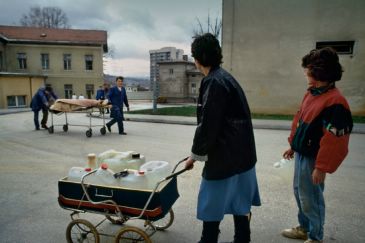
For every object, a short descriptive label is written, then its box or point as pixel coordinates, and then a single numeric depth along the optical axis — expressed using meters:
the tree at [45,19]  45.91
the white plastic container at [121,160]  3.27
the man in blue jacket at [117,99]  10.38
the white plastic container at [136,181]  2.87
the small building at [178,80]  47.03
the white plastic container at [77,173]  3.06
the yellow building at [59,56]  34.97
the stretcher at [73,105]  9.59
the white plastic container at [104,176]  2.94
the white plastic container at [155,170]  2.91
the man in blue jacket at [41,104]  11.96
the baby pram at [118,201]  2.71
